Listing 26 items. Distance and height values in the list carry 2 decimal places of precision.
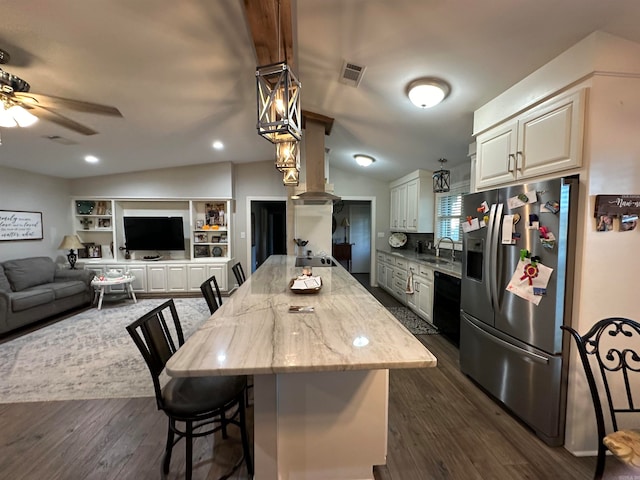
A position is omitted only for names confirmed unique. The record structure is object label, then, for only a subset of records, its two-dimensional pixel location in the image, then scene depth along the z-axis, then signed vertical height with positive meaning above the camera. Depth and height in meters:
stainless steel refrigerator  1.75 -0.51
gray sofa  3.56 -0.89
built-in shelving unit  5.46 -0.32
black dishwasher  3.24 -0.92
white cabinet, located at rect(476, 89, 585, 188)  1.70 +0.60
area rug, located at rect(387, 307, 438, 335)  3.80 -1.34
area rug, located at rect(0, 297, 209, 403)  2.45 -1.39
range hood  3.82 +1.00
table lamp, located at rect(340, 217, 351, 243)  8.10 +0.12
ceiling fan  1.85 +0.89
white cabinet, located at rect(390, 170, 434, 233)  5.01 +0.48
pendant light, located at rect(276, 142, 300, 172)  2.16 +0.55
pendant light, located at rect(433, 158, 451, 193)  3.98 +0.66
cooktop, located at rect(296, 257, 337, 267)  3.61 -0.45
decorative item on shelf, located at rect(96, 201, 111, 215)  5.61 +0.36
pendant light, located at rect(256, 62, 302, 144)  1.31 +0.60
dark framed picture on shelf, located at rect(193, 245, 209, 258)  5.91 -0.49
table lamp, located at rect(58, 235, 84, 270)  4.96 -0.33
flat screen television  5.54 -0.12
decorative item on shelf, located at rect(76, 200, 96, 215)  5.49 +0.37
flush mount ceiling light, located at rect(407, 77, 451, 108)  2.38 +1.15
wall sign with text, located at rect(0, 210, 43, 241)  4.23 +0.01
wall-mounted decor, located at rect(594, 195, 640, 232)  1.64 +0.12
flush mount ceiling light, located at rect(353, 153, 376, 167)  5.04 +1.23
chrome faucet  4.46 -0.33
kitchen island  1.11 -0.53
